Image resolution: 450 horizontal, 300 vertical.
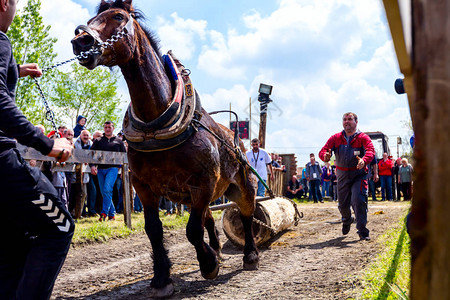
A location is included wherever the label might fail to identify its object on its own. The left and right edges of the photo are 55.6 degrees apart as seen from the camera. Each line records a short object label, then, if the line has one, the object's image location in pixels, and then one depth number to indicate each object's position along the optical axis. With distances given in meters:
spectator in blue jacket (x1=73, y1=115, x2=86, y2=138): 9.67
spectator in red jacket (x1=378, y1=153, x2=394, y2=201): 18.39
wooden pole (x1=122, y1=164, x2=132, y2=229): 7.79
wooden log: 6.46
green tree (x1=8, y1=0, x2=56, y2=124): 20.27
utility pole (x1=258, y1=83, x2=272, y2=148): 15.99
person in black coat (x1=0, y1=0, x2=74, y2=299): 2.09
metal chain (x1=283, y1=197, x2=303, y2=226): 7.96
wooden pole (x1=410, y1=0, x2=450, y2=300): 0.82
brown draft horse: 3.83
